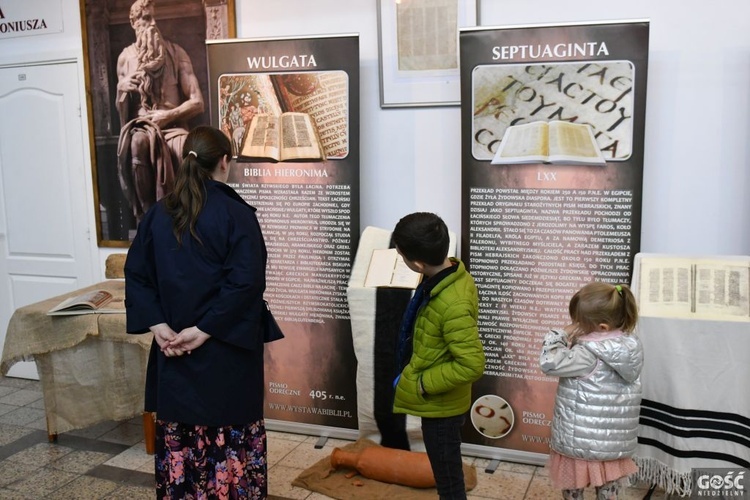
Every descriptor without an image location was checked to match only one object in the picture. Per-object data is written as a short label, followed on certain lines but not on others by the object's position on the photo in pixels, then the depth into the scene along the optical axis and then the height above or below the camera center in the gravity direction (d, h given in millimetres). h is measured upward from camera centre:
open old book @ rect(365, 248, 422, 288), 3088 -441
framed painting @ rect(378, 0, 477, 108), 3152 +602
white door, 4184 -25
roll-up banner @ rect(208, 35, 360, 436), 3248 -44
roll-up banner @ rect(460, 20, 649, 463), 2791 -52
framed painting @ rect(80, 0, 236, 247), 3725 +503
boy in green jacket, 2025 -528
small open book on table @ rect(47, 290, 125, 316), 3174 -595
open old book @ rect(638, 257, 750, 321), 2548 -453
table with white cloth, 2516 -832
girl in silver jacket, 2137 -668
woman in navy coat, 2080 -425
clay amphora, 2891 -1251
